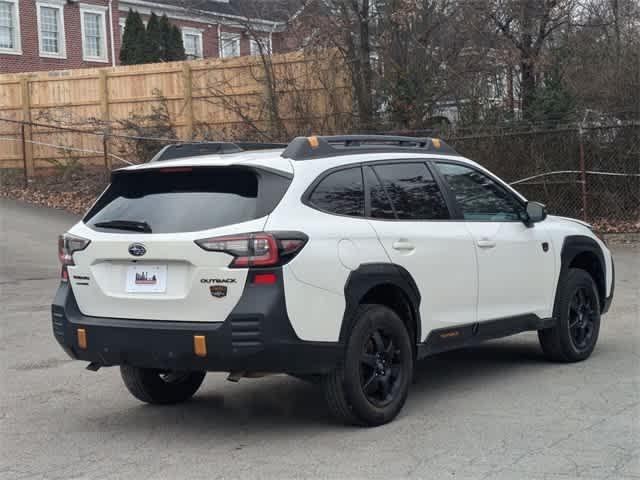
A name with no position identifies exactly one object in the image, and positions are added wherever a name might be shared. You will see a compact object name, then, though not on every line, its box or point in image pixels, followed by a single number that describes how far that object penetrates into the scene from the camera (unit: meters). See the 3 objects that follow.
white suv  5.85
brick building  39.19
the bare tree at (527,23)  20.23
